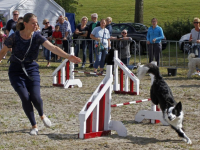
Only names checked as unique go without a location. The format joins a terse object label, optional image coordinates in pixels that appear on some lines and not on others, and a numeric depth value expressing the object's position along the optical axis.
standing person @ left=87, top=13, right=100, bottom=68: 13.76
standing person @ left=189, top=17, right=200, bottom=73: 13.11
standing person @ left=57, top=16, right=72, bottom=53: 15.14
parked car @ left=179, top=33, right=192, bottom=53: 20.83
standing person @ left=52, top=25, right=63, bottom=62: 15.16
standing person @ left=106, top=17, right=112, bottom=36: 13.92
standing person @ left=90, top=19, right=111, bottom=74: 12.32
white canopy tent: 20.53
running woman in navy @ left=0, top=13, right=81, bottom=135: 5.61
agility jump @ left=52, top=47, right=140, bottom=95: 9.29
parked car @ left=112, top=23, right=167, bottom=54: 19.72
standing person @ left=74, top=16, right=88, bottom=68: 14.72
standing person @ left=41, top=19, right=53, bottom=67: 15.82
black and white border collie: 5.44
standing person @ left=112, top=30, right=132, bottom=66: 13.38
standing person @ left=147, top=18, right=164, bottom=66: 13.23
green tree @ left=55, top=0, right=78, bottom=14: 31.98
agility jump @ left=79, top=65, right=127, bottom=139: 5.56
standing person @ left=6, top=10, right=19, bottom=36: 13.96
